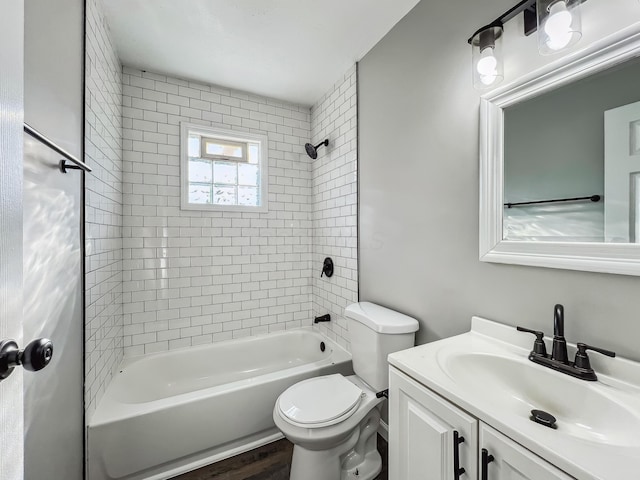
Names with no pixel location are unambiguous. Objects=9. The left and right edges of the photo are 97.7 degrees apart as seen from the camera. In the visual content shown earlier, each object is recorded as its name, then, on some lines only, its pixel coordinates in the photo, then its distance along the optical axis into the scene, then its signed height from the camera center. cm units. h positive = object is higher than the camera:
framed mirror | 86 +28
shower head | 253 +82
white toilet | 134 -85
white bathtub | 146 -107
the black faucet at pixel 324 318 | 248 -71
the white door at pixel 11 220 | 47 +3
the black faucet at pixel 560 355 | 85 -37
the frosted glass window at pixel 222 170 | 240 +63
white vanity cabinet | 66 -57
